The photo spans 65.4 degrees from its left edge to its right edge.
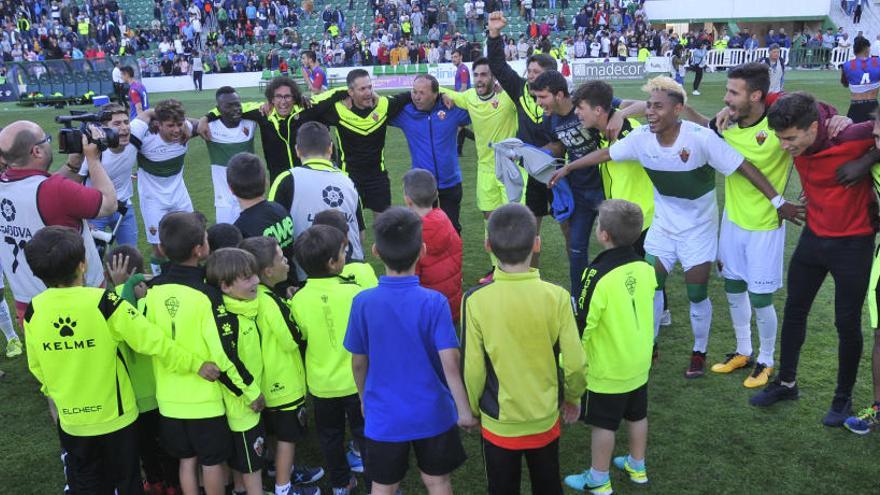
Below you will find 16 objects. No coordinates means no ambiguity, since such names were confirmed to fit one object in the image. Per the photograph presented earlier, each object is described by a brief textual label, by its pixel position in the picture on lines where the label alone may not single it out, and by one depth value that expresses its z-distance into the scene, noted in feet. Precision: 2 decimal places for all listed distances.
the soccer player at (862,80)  45.54
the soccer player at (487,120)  23.68
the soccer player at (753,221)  15.43
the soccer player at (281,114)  23.20
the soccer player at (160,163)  21.36
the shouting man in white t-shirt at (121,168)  19.62
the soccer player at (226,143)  23.25
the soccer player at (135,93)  57.36
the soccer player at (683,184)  15.58
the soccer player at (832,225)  13.82
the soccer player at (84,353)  10.96
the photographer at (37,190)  13.97
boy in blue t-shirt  10.04
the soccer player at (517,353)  9.81
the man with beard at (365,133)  23.36
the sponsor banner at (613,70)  100.37
